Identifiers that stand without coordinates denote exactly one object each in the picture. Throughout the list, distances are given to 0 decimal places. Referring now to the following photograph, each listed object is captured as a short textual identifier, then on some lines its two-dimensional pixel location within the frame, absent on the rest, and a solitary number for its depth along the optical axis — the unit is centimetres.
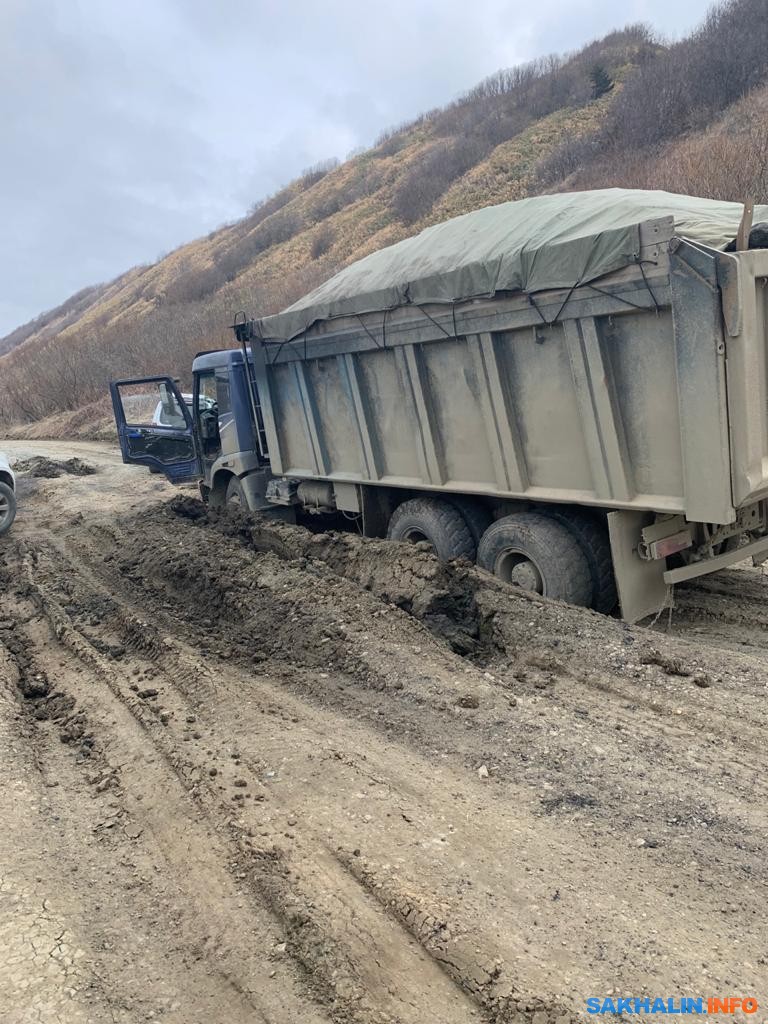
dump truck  461
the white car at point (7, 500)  1089
